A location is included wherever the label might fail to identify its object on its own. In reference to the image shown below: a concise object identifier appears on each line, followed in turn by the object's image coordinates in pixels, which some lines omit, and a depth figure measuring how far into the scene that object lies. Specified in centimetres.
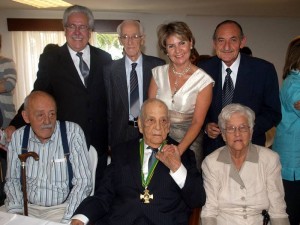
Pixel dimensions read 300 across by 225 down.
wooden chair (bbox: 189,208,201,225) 210
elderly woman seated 212
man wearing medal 203
